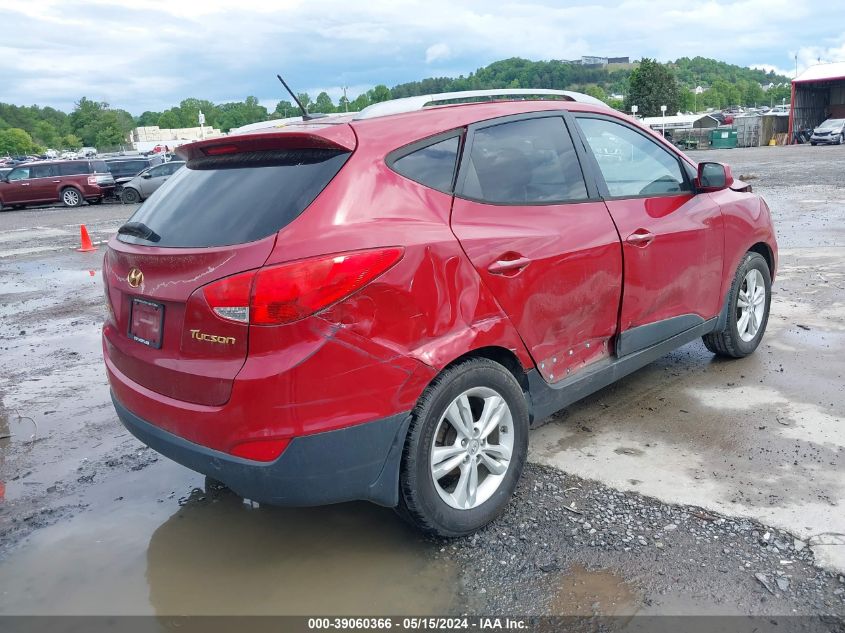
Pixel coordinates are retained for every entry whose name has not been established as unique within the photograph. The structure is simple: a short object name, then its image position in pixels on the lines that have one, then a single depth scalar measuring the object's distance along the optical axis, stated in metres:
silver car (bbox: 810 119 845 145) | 40.31
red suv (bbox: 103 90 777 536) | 2.58
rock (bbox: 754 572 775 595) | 2.67
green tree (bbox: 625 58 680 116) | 77.25
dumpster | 46.97
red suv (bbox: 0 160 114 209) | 24.67
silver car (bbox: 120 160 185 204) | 23.80
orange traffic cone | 12.93
